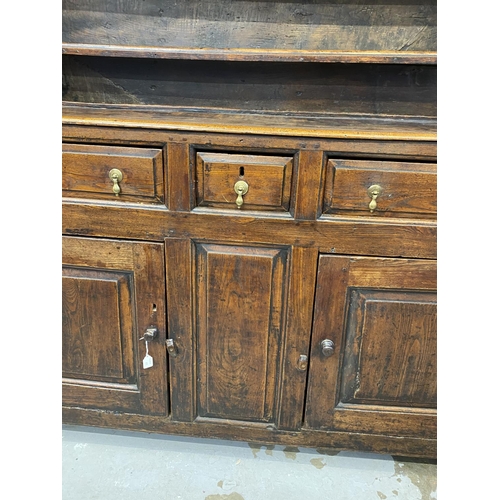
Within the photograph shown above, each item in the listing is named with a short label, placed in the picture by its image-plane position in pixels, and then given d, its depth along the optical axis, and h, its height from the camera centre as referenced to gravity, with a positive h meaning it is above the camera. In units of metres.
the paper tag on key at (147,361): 1.12 -0.31
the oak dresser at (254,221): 0.93 +0.05
